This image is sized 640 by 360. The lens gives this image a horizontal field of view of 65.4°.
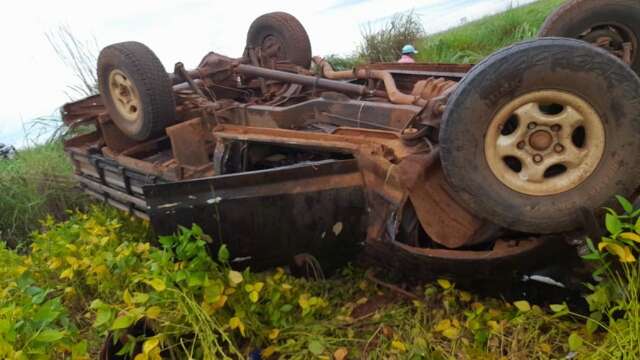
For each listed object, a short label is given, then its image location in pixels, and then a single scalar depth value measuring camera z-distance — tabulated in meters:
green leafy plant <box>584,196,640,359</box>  1.64
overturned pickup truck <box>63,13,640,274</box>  1.75
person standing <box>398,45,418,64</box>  6.59
